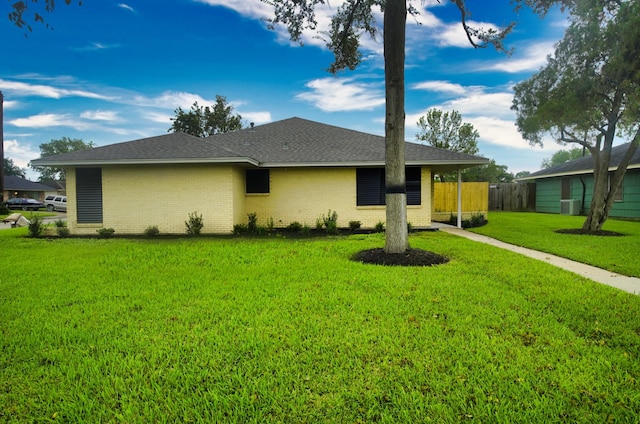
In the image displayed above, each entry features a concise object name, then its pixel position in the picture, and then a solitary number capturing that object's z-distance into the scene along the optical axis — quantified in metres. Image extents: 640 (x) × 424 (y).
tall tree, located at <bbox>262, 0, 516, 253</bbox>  7.31
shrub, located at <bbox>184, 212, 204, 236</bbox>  11.77
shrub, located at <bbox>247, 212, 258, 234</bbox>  12.41
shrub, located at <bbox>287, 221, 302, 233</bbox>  12.90
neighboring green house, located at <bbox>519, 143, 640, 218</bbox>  17.47
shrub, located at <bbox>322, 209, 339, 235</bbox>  12.42
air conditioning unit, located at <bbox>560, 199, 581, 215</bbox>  20.61
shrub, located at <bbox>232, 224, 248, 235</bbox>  11.99
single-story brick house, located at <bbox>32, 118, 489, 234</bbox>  11.77
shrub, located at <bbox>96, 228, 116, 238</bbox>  11.69
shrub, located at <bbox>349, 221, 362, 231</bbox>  13.09
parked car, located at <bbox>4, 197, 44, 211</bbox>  36.03
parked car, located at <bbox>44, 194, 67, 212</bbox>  32.47
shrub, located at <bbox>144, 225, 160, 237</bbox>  11.83
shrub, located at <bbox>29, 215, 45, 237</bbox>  11.81
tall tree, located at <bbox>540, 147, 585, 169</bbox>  63.12
